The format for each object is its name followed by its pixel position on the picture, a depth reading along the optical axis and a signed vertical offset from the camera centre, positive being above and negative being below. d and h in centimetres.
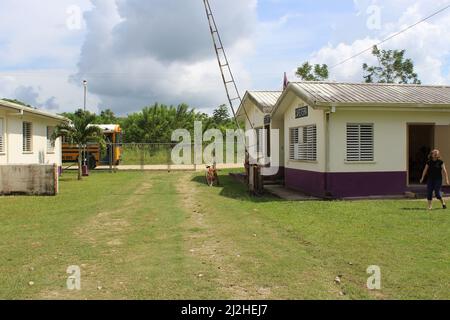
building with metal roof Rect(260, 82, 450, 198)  1470 +54
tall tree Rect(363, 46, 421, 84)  3478 +631
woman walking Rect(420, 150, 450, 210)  1230 -62
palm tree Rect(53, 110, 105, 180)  2303 +106
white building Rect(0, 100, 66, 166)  1805 +70
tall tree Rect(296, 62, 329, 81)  3578 +614
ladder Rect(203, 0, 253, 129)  1753 +361
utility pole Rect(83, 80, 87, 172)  2872 -20
